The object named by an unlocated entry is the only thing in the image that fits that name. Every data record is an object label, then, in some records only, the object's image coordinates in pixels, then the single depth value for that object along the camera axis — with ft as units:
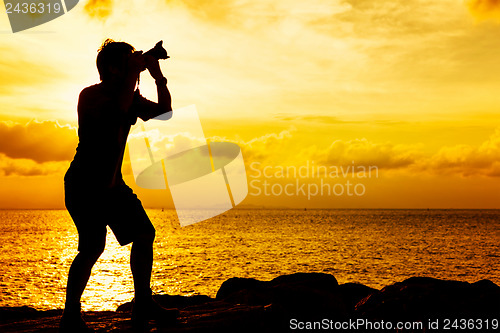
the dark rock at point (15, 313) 36.52
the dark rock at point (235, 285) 43.27
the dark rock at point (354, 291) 43.68
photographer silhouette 14.20
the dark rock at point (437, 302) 22.77
